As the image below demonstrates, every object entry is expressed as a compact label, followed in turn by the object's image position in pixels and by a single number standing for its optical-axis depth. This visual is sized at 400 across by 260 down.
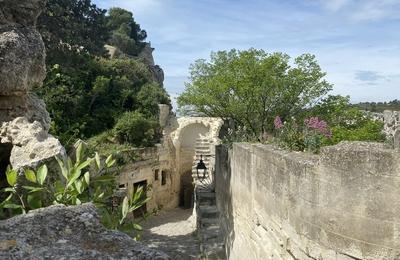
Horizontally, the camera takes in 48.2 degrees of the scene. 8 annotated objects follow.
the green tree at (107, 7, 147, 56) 46.41
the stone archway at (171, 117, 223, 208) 26.53
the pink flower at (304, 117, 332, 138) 7.09
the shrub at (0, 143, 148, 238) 3.93
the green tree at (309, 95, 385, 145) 13.95
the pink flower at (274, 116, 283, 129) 8.22
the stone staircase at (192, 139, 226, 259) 11.62
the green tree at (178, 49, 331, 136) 19.61
